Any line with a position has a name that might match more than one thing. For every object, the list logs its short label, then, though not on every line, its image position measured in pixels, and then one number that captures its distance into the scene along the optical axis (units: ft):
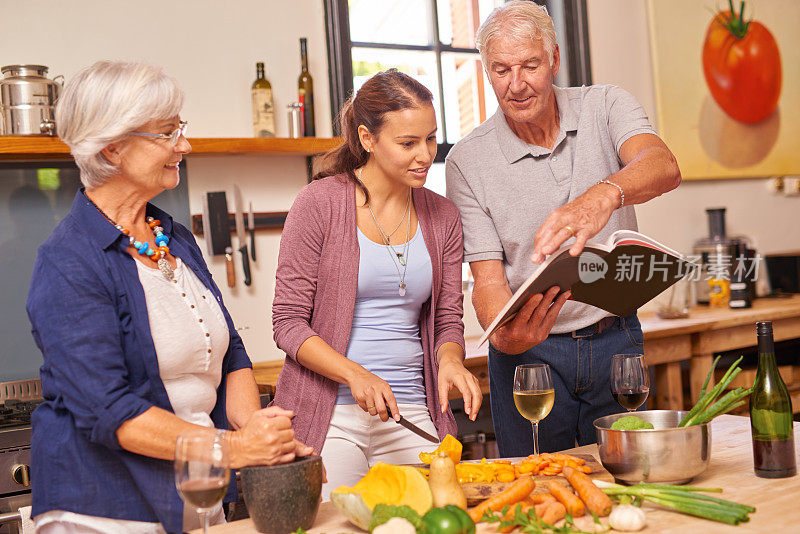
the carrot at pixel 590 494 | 3.87
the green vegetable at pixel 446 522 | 3.49
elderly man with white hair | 6.26
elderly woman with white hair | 4.17
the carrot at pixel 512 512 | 3.78
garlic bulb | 3.64
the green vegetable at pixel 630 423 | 4.40
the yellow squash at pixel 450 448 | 4.54
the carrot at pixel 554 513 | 3.79
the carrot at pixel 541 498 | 3.99
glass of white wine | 4.88
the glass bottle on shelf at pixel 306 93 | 9.92
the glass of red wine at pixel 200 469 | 3.44
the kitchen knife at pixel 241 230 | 9.67
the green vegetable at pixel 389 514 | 3.70
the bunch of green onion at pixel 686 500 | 3.69
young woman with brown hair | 5.77
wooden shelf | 8.04
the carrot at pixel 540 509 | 3.82
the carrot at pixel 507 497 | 3.96
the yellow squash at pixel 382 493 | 3.89
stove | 7.29
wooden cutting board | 4.17
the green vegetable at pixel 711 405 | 4.32
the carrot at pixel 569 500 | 3.91
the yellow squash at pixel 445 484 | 3.98
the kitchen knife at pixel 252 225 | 9.84
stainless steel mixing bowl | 4.17
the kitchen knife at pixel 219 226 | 9.60
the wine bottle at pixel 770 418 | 4.35
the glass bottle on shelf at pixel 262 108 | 9.67
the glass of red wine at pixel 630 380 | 5.14
